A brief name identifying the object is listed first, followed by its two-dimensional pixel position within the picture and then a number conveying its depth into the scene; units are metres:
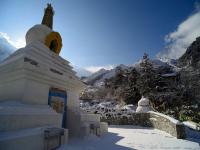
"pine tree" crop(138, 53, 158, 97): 29.74
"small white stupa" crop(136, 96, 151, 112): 17.28
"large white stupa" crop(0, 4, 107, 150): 4.81
